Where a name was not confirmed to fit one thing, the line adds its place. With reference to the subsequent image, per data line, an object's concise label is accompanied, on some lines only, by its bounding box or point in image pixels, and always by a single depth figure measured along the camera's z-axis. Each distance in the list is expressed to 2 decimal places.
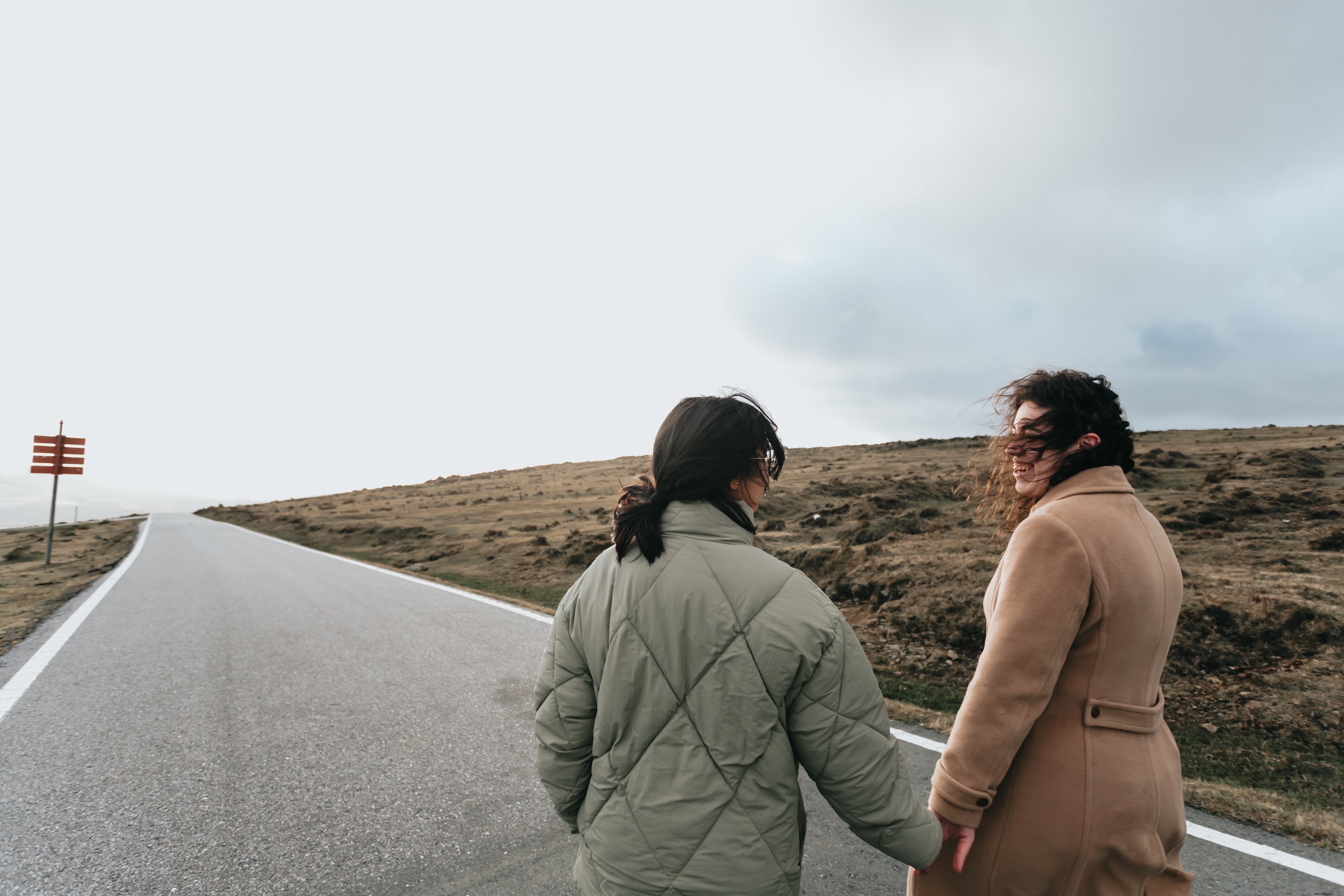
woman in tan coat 1.72
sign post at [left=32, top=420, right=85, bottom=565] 18.53
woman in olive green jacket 1.63
